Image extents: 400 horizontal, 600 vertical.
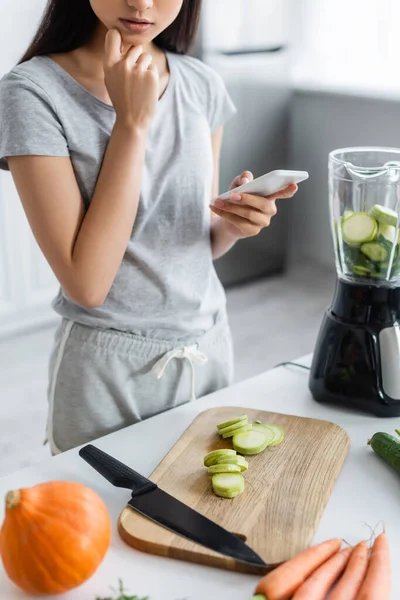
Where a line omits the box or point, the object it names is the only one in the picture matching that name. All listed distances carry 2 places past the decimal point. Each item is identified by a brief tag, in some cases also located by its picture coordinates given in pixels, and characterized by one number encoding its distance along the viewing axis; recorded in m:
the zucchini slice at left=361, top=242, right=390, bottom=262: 1.03
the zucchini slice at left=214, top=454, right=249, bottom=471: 0.85
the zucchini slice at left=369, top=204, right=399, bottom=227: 1.02
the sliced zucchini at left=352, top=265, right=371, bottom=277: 1.05
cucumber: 0.89
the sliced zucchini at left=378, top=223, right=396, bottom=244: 1.03
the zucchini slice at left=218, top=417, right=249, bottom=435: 0.93
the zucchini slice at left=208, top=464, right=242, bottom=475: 0.84
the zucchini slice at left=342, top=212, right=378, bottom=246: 1.03
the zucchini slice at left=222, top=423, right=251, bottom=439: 0.93
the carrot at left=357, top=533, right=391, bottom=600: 0.66
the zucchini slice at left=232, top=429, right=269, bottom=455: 0.90
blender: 1.03
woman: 0.98
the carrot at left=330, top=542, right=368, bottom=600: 0.67
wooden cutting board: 0.73
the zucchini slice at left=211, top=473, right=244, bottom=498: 0.81
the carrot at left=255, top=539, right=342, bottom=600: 0.66
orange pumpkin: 0.64
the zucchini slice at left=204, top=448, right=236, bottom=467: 0.87
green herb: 0.63
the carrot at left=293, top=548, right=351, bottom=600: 0.66
